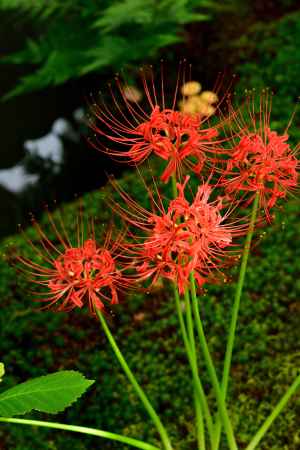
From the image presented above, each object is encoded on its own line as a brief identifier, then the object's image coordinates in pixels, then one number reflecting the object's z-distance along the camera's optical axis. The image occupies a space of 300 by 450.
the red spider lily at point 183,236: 1.30
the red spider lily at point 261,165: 1.40
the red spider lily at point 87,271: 1.40
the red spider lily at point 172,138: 1.37
